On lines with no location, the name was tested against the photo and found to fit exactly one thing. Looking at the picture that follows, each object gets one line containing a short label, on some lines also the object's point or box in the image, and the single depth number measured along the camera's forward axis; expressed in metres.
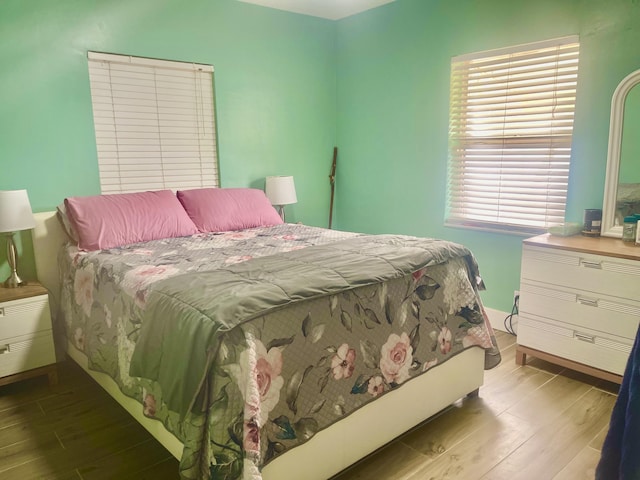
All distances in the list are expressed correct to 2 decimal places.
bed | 1.38
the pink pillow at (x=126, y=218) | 2.59
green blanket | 1.41
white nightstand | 2.39
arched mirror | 2.48
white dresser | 2.26
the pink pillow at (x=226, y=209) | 3.06
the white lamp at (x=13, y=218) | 2.44
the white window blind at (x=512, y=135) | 2.81
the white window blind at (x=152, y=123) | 2.99
